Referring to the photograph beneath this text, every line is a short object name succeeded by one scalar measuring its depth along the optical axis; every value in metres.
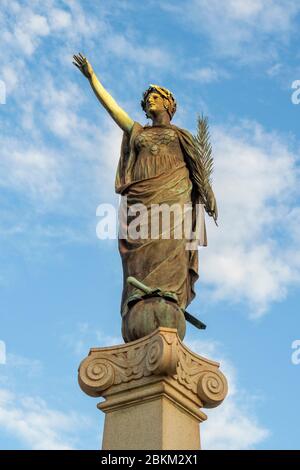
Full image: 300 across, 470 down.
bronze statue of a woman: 10.41
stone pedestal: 9.38
